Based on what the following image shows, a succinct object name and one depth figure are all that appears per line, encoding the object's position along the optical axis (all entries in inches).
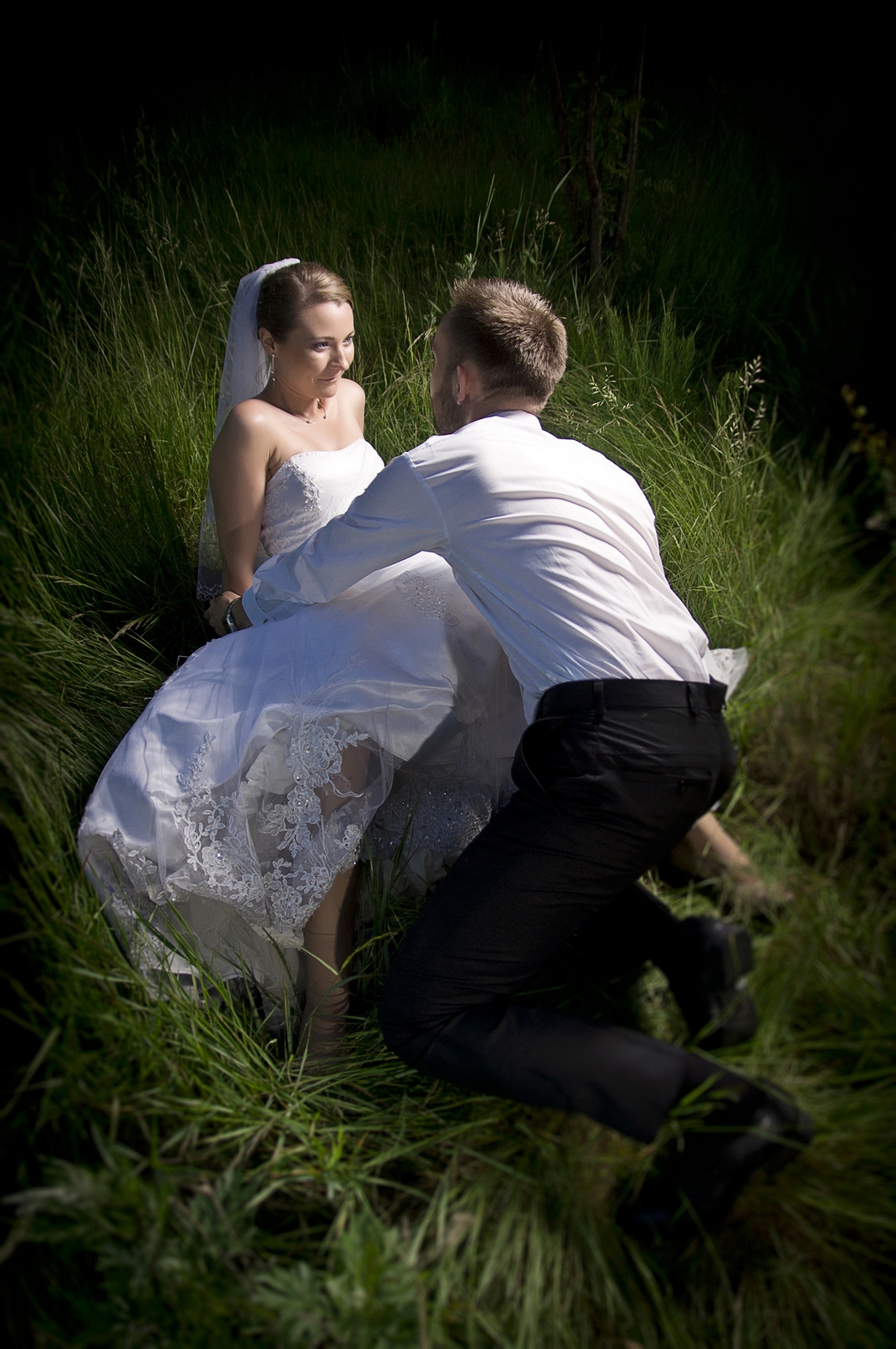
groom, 56.1
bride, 69.9
